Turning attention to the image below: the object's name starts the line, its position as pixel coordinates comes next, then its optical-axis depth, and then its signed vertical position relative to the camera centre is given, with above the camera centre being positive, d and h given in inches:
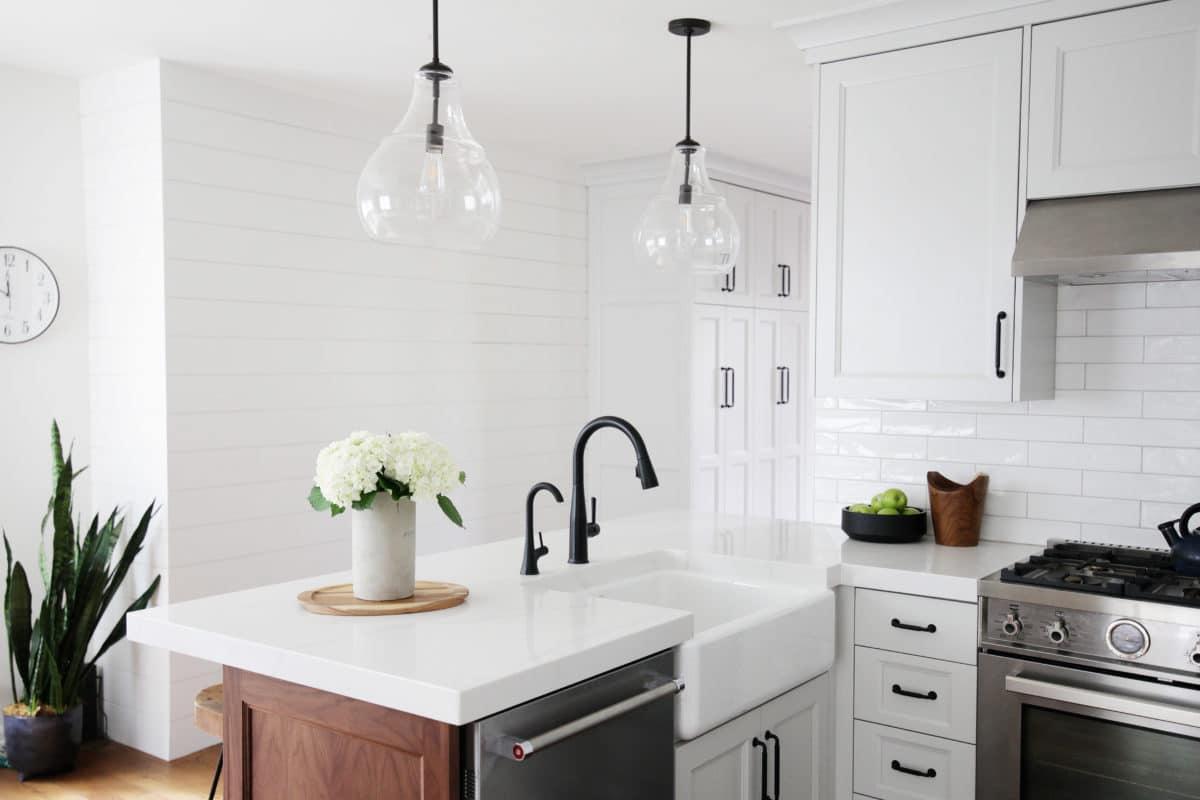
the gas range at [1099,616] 87.9 -23.5
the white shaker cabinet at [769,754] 81.7 -34.9
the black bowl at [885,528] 120.6 -20.7
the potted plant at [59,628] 143.8 -39.6
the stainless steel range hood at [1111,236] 96.2 +11.7
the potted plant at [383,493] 76.7 -10.8
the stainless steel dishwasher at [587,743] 63.7 -26.4
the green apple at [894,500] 123.6 -17.7
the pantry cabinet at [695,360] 212.2 -1.6
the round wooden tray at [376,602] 77.7 -19.7
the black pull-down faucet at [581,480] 90.5 -11.6
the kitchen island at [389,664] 63.5 -20.7
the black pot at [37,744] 143.7 -55.7
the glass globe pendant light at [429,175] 77.7 +13.5
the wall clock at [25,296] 149.3 +7.8
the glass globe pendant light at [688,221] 114.5 +14.8
